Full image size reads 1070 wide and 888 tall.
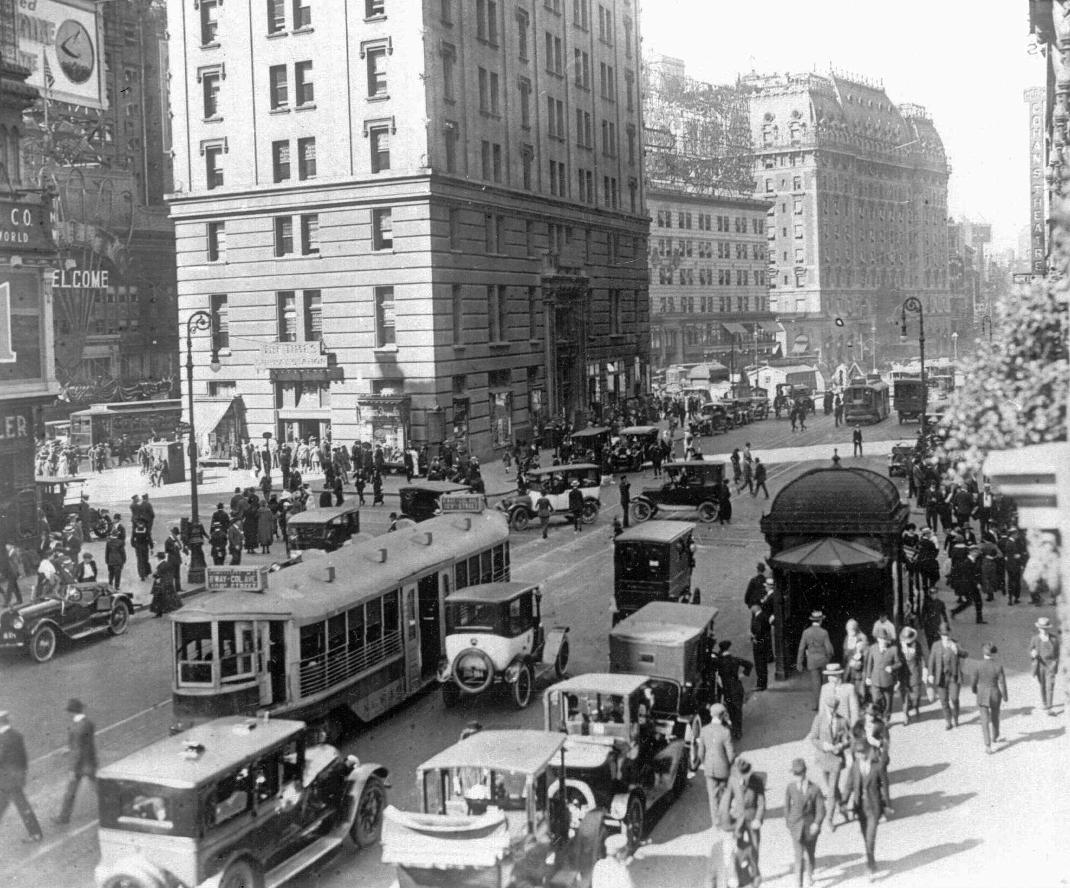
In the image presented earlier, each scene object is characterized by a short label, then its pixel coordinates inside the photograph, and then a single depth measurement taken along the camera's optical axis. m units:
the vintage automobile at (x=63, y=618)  22.50
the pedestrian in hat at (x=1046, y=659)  18.05
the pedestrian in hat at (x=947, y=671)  17.39
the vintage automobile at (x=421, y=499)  36.41
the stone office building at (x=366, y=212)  50.56
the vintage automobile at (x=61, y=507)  33.75
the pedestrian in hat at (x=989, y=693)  16.41
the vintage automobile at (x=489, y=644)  19.09
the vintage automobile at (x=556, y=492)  37.22
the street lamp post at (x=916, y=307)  45.84
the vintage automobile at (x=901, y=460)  42.92
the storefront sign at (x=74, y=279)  57.40
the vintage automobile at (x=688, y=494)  37.34
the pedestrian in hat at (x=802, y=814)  12.35
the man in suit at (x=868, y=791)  12.83
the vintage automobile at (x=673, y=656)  17.03
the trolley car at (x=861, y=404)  65.56
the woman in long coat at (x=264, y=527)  33.62
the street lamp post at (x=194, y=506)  29.80
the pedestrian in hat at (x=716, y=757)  14.01
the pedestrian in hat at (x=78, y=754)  14.90
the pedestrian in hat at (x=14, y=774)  14.12
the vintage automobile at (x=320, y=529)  32.03
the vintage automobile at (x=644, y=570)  24.61
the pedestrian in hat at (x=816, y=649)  18.62
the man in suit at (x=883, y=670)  17.69
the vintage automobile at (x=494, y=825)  11.51
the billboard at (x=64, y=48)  34.12
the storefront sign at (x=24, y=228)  32.44
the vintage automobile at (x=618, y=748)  13.76
